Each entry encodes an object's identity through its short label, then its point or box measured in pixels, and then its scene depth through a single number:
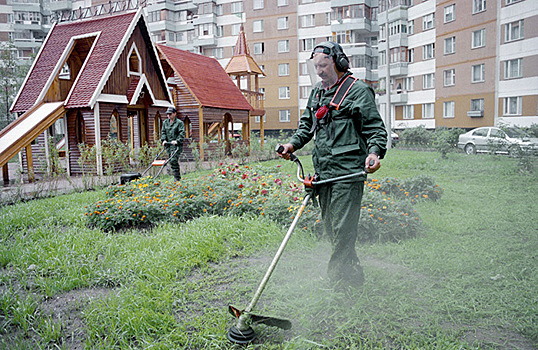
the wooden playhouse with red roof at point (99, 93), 14.45
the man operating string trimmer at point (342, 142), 3.63
